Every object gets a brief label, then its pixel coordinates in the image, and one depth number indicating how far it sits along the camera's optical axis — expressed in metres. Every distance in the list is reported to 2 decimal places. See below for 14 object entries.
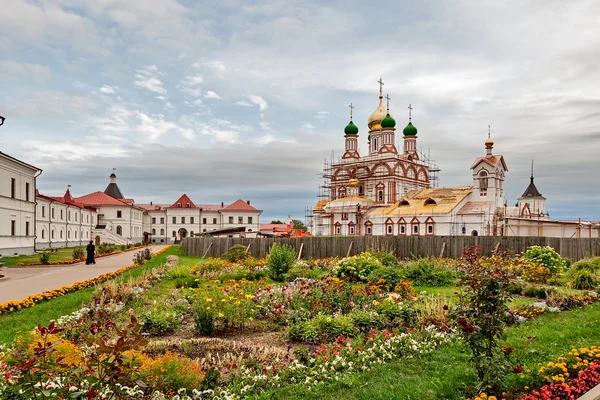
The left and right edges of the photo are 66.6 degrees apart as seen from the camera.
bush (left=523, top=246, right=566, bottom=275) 17.16
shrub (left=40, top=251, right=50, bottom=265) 22.78
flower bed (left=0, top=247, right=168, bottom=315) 10.21
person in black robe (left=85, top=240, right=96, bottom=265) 23.52
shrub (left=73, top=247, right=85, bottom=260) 25.02
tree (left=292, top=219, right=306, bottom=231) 103.62
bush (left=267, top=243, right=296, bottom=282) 16.72
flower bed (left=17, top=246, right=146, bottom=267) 22.32
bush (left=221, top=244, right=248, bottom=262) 22.89
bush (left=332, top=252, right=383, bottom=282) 15.60
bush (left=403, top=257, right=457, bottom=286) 15.23
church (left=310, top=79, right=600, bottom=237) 45.50
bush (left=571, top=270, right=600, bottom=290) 14.02
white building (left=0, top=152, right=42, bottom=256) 27.67
